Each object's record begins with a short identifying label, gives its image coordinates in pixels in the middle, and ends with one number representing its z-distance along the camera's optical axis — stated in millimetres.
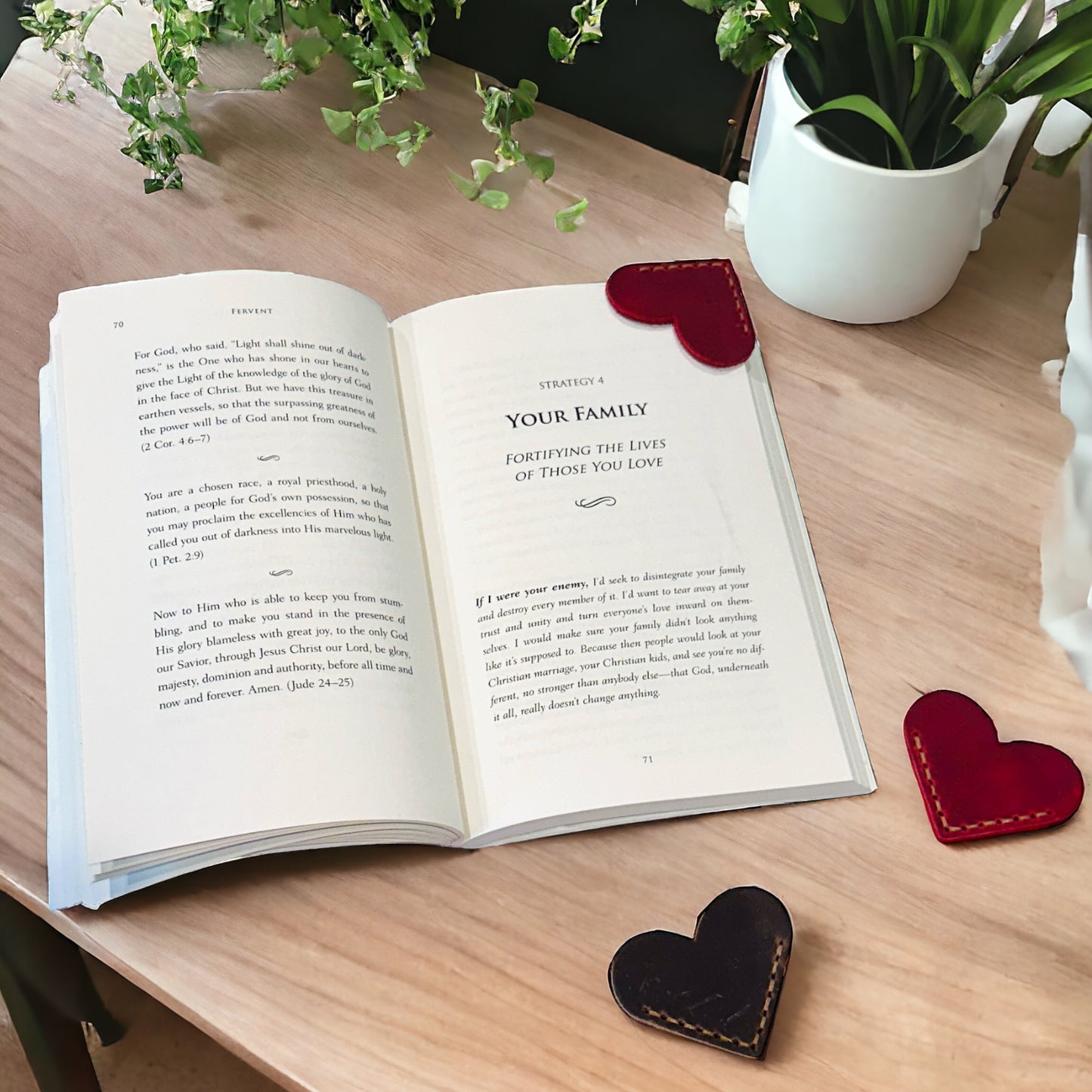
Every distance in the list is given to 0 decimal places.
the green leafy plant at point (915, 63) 605
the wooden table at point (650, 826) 551
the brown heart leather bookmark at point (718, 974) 543
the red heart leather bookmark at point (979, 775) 605
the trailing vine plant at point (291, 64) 764
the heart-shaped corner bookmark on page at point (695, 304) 744
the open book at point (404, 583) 580
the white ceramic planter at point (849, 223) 670
